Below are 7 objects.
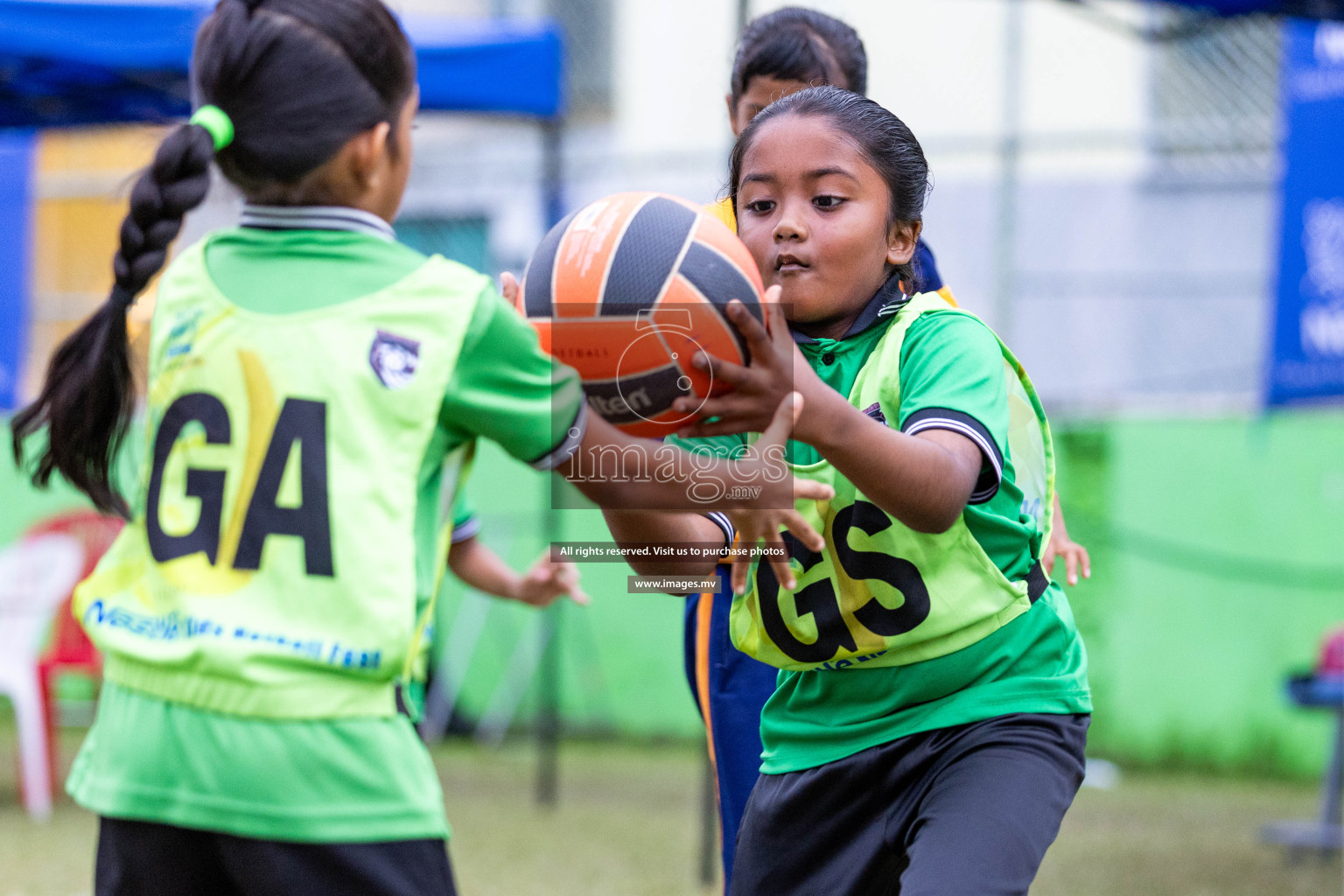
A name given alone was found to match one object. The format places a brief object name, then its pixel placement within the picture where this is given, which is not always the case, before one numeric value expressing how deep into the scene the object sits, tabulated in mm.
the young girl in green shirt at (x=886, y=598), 4027
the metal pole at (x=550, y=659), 11836
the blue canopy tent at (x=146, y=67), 10633
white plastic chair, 11328
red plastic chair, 11773
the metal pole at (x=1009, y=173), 13469
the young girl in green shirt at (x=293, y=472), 3191
